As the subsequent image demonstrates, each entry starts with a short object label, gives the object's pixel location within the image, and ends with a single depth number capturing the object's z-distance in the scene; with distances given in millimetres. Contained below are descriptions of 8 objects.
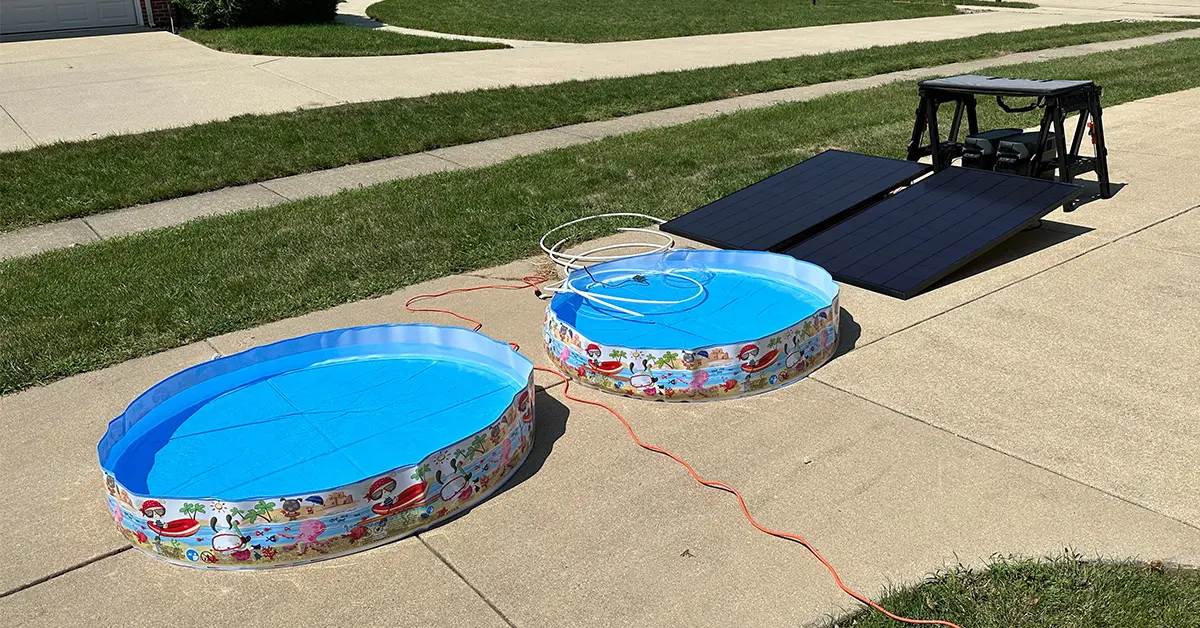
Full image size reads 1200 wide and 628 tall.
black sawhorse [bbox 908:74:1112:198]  6895
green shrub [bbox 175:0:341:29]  19109
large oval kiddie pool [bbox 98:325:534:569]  3342
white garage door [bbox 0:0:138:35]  19000
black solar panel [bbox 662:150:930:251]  6508
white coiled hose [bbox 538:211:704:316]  5316
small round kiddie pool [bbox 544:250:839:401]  4445
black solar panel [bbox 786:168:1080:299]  5773
